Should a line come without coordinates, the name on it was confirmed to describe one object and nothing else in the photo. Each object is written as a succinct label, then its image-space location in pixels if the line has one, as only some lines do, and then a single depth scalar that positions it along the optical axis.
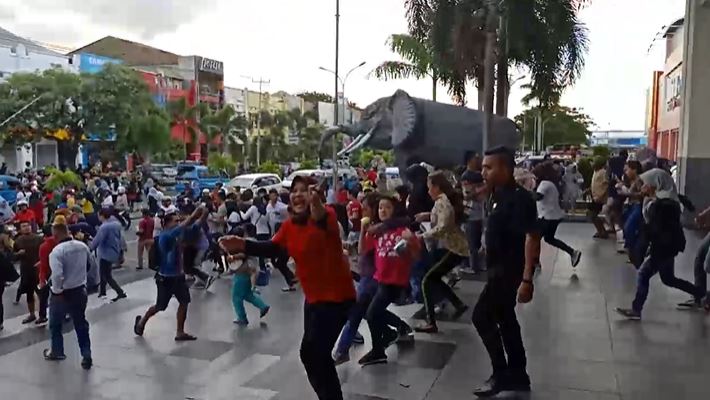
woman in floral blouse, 6.77
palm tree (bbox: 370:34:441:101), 24.05
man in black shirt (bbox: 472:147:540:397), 5.16
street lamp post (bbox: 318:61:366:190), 22.00
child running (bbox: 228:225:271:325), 8.38
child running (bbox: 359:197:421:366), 6.29
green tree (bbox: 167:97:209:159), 49.81
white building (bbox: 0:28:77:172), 41.91
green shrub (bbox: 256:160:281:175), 40.75
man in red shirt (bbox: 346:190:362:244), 10.34
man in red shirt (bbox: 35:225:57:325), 8.45
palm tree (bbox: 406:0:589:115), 16.25
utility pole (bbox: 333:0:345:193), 30.55
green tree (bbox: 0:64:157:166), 36.31
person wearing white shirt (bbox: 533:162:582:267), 10.38
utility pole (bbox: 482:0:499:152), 16.32
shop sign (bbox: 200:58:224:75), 62.90
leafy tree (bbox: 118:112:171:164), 39.38
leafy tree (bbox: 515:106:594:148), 73.25
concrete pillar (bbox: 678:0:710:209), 16.25
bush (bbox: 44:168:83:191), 22.54
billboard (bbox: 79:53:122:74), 48.59
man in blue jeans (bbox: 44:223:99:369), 6.96
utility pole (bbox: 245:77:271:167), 54.69
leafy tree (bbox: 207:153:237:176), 40.50
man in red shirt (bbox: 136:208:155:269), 12.88
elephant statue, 16.33
